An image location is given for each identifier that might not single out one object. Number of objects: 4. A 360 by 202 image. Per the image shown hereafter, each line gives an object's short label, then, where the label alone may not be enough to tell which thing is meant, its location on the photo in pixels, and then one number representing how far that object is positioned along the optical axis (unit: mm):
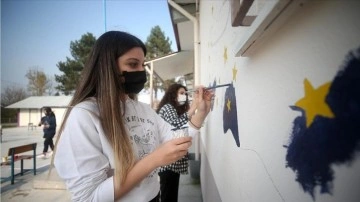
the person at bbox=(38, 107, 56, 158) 8562
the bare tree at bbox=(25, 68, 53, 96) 37875
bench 5275
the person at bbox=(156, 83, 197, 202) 2862
